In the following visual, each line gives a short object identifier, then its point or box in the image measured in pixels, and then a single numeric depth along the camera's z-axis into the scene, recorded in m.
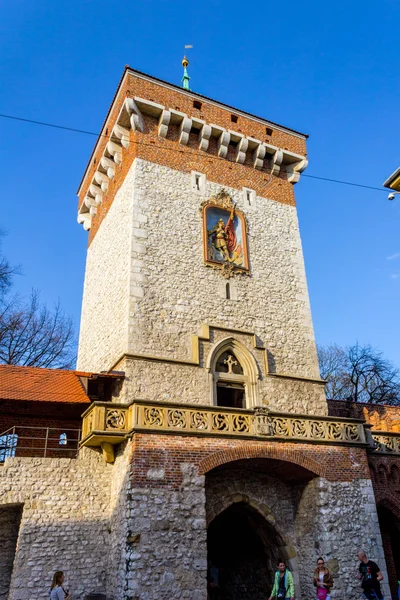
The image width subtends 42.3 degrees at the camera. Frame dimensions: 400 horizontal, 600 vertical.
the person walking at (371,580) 9.53
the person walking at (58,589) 9.21
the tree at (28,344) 21.97
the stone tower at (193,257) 13.54
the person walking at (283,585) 10.23
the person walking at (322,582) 9.52
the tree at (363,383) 28.11
